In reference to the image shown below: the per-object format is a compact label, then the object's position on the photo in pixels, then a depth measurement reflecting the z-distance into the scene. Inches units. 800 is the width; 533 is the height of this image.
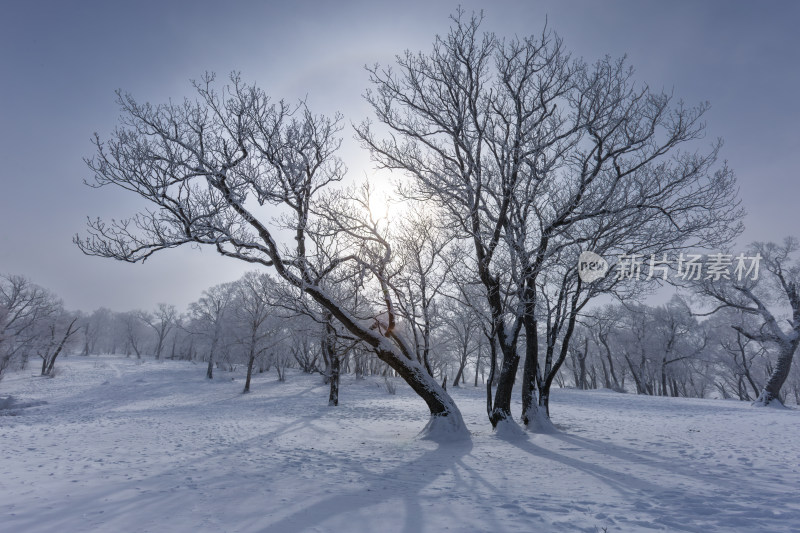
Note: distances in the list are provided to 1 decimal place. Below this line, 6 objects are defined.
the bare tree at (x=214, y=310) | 1450.5
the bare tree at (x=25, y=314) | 1400.1
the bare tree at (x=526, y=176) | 389.1
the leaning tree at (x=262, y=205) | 366.0
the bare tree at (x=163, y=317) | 2496.7
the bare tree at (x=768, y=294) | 753.0
